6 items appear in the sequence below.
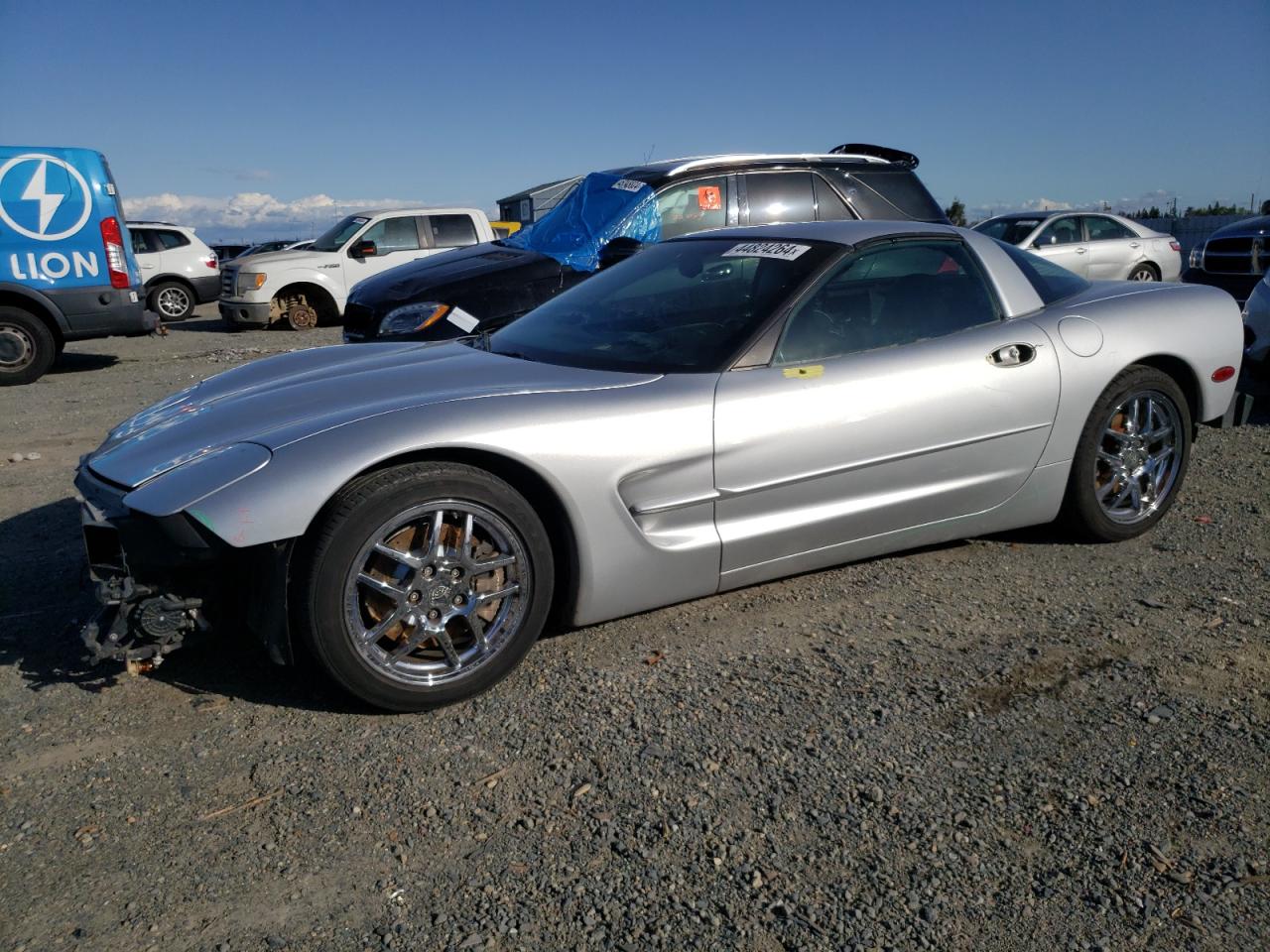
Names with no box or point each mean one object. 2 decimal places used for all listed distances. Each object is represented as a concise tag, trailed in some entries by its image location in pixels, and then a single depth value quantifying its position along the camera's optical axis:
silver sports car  2.81
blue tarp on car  6.91
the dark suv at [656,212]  6.59
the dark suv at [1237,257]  11.26
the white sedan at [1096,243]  13.94
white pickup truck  14.31
